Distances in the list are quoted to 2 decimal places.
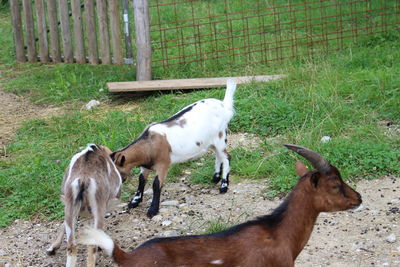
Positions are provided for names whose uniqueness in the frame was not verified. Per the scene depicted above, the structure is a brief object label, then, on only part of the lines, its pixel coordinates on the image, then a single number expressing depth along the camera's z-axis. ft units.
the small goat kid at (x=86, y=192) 17.51
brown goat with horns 13.88
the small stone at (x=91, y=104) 30.00
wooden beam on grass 29.89
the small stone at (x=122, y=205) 21.80
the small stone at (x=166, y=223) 20.08
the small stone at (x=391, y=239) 18.15
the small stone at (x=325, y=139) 23.40
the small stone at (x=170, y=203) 21.42
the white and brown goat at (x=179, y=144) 20.79
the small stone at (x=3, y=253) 19.34
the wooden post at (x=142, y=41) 30.78
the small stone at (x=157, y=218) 20.45
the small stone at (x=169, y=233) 19.43
